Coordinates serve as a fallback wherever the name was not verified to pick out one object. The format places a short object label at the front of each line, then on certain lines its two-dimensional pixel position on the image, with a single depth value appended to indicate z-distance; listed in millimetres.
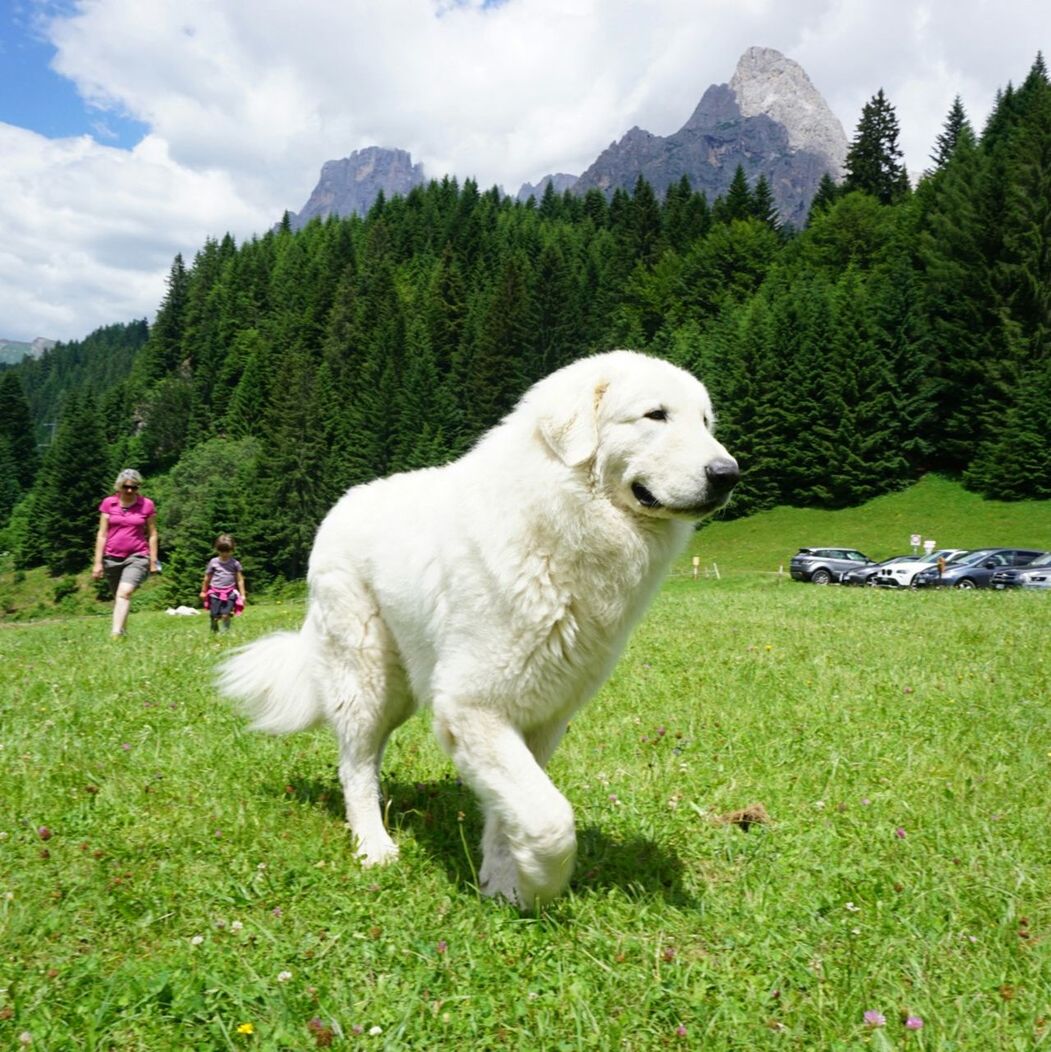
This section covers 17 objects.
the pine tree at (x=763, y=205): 101625
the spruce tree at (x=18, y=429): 127250
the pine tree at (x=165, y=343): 131875
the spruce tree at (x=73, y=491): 87875
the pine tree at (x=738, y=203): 101438
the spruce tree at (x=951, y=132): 88812
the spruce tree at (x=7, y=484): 116962
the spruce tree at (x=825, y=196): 94919
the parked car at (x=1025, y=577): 31219
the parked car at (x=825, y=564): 40812
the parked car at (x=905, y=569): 36219
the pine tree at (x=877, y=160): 94188
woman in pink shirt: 12164
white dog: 3465
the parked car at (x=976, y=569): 33781
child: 15398
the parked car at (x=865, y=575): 37741
